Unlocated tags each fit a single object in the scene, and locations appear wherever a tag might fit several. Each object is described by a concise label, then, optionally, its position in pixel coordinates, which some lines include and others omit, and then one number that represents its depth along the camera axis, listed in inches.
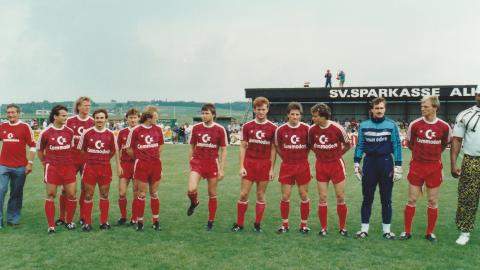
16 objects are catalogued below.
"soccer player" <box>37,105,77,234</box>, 298.5
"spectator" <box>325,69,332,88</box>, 1499.8
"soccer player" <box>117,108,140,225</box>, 326.3
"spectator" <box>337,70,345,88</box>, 1509.6
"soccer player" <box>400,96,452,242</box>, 276.5
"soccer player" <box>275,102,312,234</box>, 295.3
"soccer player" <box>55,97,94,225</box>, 327.9
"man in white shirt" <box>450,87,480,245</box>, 268.7
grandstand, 1403.8
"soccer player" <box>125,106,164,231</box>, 306.2
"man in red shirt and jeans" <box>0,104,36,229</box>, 321.7
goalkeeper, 277.6
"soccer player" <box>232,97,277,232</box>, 299.1
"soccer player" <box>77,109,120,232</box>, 304.5
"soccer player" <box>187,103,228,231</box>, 305.6
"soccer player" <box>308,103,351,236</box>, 286.7
